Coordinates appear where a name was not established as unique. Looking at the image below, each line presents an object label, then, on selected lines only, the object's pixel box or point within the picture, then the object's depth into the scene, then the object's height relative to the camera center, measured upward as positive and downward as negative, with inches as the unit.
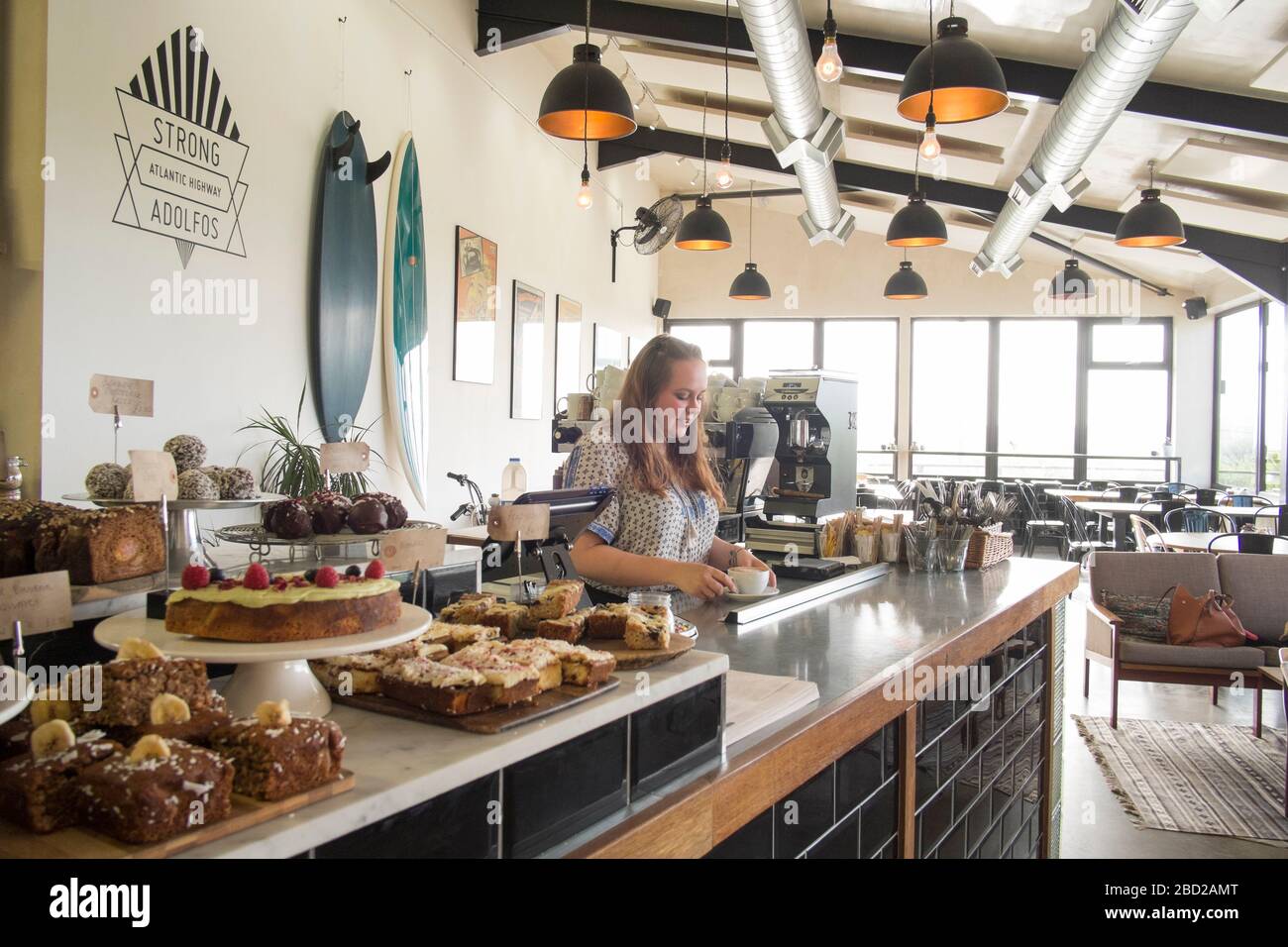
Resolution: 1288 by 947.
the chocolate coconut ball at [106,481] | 73.4 -3.2
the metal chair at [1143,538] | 268.6 -24.3
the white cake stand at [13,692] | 33.1 -9.5
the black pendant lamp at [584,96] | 154.9 +59.2
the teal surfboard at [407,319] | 220.5 +30.7
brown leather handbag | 189.2 -33.9
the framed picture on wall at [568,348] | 347.6 +38.2
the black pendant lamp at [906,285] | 339.3 +60.8
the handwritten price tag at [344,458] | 87.0 -1.2
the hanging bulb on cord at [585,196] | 270.2 +73.4
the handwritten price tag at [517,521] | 65.7 -5.3
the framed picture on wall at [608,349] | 398.6 +44.2
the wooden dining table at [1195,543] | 251.6 -23.8
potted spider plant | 176.4 -3.9
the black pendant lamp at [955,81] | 151.2 +62.2
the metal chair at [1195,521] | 319.9 -23.8
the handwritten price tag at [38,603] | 42.7 -7.6
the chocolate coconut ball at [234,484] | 77.2 -3.4
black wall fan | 307.0 +74.0
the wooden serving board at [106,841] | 29.1 -12.8
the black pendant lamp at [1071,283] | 380.2 +70.2
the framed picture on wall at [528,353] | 304.7 +31.9
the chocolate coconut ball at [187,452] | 87.0 -0.9
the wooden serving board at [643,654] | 50.2 -11.3
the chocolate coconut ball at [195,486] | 71.3 -3.3
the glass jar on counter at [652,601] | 57.4 -11.5
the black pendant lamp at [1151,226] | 233.3 +57.7
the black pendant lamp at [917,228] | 243.4 +59.2
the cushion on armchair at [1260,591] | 201.5 -29.1
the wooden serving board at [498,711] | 40.5 -11.9
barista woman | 106.9 -1.3
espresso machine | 151.3 -1.8
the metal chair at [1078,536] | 393.2 -36.1
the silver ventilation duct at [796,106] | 192.5 +87.0
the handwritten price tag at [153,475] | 55.0 -2.0
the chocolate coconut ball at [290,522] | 76.2 -6.4
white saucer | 100.3 -15.8
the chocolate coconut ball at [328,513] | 80.4 -6.0
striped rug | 154.2 -59.0
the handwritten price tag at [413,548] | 57.6 -6.5
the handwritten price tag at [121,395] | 65.9 +3.3
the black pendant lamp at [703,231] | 260.4 +61.2
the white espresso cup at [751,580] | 99.7 -13.9
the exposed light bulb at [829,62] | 170.2 +71.4
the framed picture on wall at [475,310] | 261.7 +39.5
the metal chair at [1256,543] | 244.2 -22.7
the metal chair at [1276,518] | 307.3 -20.6
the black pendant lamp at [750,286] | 343.0 +60.5
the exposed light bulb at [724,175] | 251.6 +74.9
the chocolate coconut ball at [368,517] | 79.7 -6.1
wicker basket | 136.6 -14.0
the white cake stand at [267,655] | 41.0 -9.3
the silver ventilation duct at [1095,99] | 170.1 +77.9
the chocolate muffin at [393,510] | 82.8 -5.8
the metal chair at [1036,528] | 401.4 -33.2
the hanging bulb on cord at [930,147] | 183.9 +61.3
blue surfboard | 194.1 +35.4
